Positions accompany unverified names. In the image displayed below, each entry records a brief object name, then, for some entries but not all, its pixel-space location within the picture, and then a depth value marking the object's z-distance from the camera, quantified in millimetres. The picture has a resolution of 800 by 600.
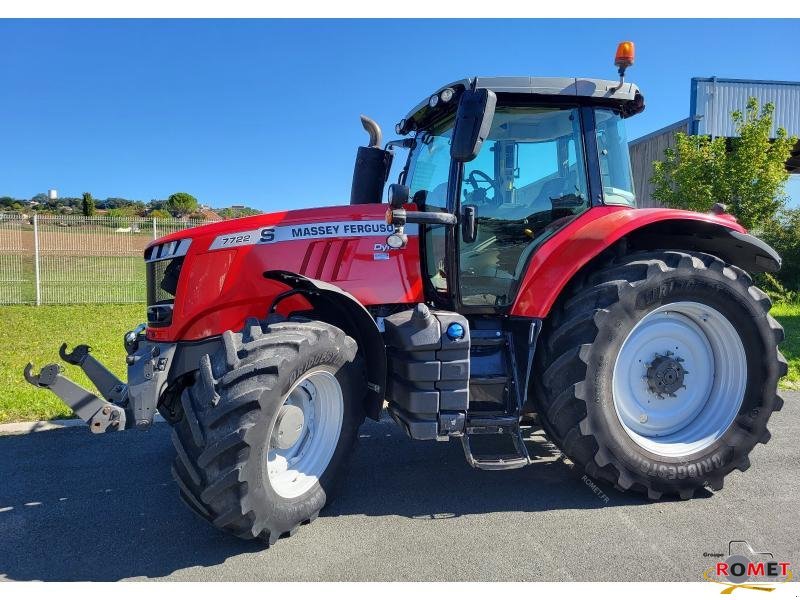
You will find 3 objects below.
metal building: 14828
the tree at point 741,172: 11672
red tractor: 2951
